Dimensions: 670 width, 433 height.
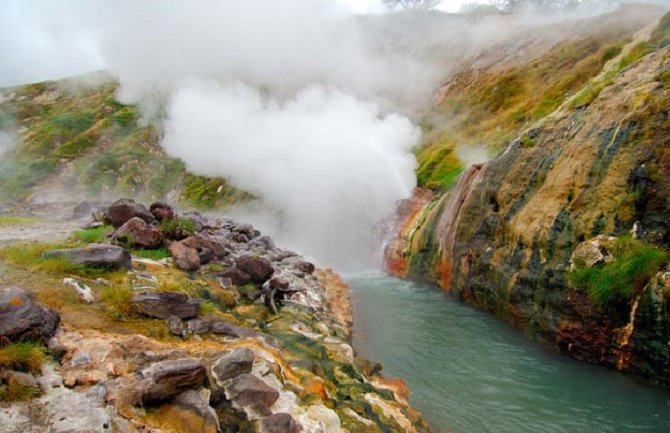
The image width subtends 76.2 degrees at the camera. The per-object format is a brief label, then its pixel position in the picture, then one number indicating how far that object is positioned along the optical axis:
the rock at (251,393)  4.62
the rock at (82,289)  6.02
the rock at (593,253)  8.91
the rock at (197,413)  4.07
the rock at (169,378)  4.16
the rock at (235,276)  9.29
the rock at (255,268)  9.66
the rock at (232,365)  4.89
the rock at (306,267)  13.69
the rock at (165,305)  6.09
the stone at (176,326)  5.86
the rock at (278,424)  4.33
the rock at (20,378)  3.79
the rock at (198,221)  14.92
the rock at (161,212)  11.99
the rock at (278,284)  9.51
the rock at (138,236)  9.70
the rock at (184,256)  9.09
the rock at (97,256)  7.11
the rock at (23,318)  4.36
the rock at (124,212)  11.39
